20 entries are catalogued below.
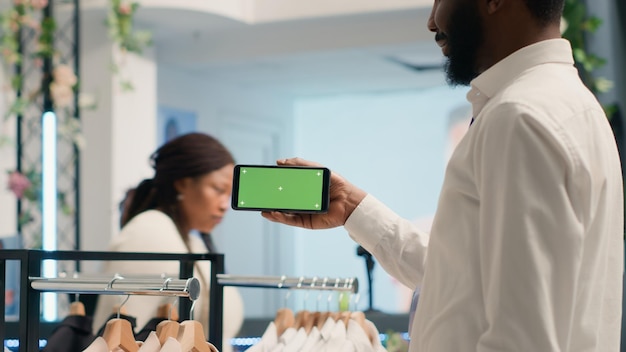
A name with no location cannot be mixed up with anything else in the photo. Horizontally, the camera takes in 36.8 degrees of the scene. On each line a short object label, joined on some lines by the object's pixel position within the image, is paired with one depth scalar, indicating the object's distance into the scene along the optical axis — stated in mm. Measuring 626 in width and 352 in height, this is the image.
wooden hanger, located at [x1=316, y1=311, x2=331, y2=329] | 1990
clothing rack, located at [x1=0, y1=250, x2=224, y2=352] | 1488
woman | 2951
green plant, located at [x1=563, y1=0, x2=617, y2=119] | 4645
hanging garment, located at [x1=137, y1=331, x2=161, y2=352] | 1546
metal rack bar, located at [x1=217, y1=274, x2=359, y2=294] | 1958
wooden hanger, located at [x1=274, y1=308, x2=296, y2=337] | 1981
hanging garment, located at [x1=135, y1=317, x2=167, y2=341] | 1863
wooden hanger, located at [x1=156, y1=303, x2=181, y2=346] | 1570
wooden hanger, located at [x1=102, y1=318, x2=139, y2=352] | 1565
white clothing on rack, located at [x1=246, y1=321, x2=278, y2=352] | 1856
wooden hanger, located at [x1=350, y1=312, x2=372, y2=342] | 1995
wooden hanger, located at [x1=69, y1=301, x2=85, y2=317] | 2137
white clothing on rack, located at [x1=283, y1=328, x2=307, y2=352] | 1852
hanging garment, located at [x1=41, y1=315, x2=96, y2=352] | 1919
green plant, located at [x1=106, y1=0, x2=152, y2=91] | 5368
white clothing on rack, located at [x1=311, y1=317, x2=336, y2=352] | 1871
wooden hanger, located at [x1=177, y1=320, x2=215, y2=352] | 1560
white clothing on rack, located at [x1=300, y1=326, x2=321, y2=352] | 1862
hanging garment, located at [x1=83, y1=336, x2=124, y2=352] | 1553
